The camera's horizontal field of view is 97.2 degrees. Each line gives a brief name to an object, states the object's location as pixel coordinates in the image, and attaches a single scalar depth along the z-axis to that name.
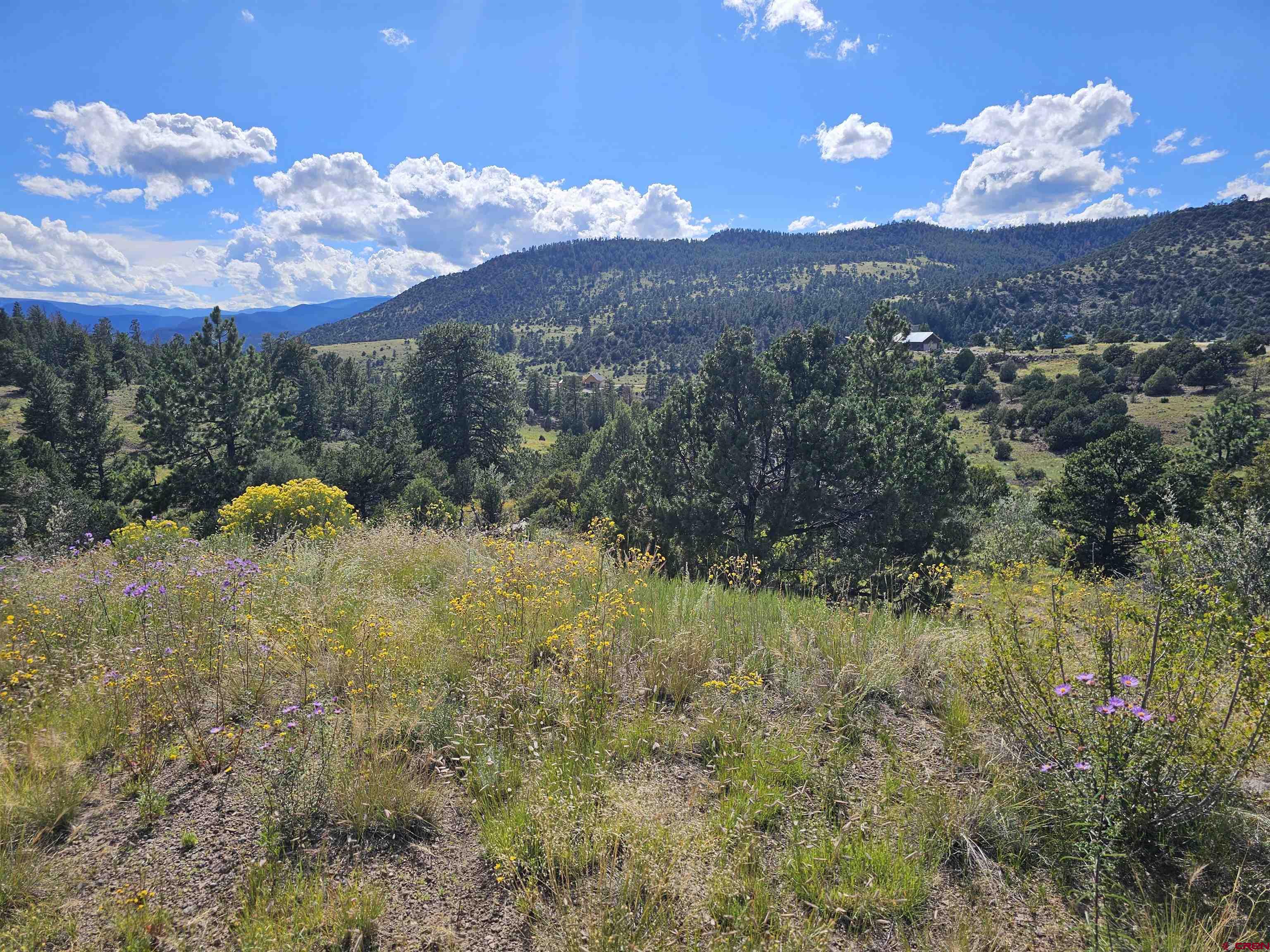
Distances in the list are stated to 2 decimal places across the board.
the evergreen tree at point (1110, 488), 22.28
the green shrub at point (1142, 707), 2.56
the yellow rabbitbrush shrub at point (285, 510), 11.17
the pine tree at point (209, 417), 34.28
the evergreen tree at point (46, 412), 43.16
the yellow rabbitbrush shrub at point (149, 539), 5.91
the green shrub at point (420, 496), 24.43
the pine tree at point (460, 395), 37.72
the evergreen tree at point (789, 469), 13.41
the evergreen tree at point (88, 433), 42.00
